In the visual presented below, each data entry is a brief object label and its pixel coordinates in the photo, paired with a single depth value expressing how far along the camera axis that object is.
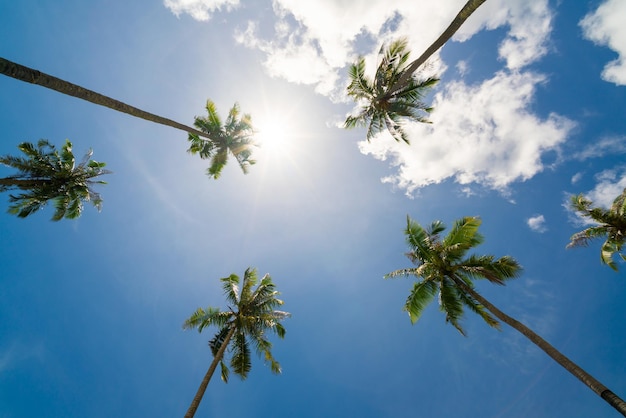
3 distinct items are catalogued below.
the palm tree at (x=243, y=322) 17.39
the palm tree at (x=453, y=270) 13.31
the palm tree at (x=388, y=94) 15.94
